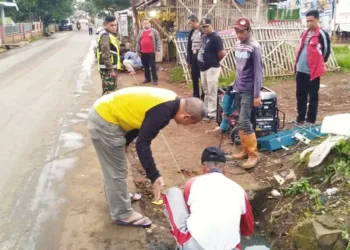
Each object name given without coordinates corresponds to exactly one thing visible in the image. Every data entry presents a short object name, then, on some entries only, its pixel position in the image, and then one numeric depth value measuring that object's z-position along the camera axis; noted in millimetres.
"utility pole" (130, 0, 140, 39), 16766
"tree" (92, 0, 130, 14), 38256
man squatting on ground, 2797
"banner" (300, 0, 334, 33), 22391
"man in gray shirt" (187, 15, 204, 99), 8414
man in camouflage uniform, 7281
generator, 6109
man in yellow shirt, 3348
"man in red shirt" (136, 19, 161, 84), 11797
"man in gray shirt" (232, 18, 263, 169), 5328
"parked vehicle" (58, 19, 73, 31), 54938
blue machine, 5922
